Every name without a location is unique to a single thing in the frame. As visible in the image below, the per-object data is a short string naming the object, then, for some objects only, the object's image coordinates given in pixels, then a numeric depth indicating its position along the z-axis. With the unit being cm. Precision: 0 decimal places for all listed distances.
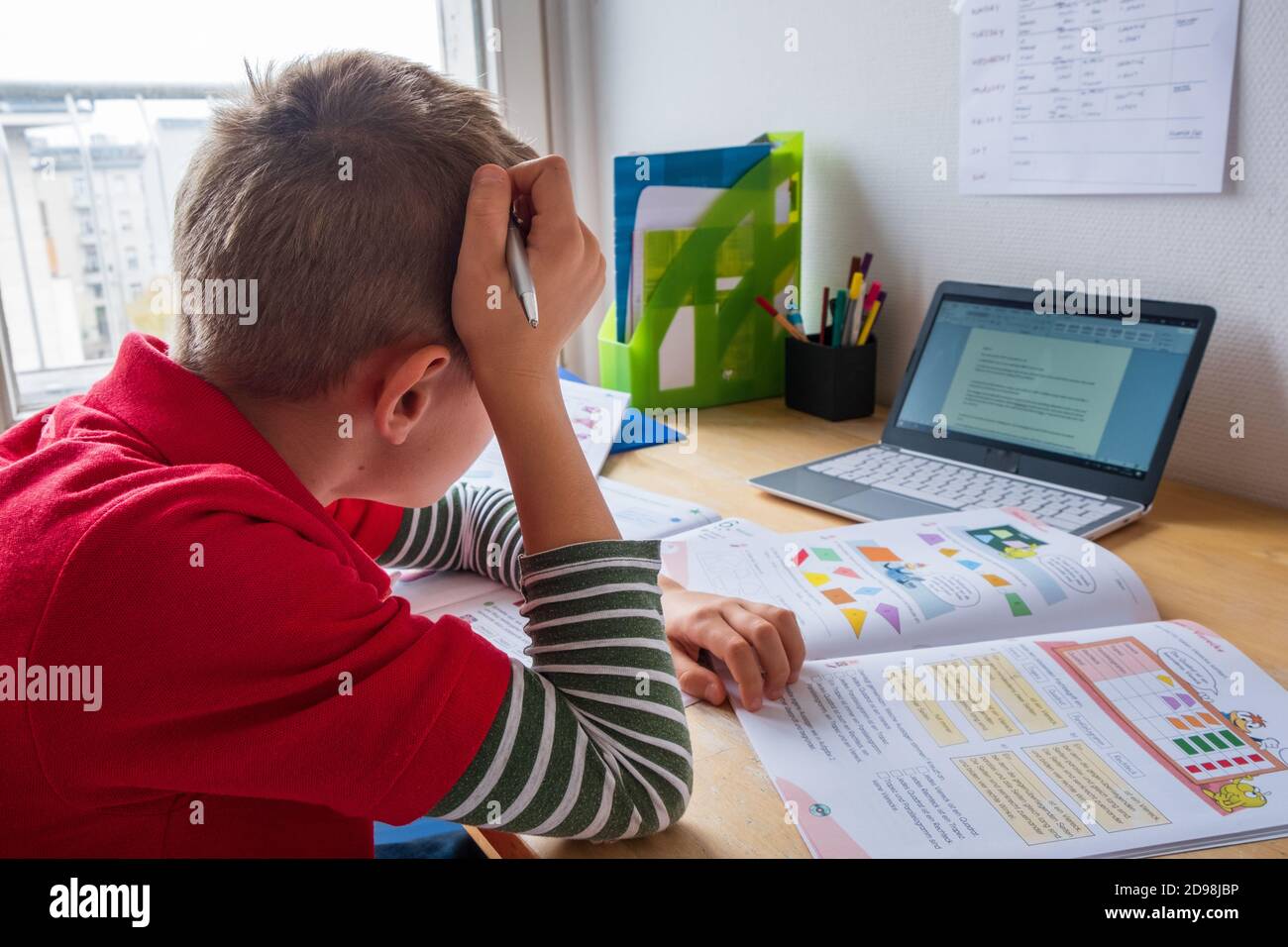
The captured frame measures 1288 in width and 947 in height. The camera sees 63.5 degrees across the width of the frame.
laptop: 98
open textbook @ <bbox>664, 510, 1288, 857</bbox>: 54
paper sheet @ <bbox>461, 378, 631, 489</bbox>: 115
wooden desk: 57
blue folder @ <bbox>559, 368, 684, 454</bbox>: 127
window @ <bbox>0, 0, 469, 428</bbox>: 153
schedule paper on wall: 98
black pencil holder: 132
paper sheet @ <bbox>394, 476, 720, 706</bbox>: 81
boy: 48
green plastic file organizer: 139
